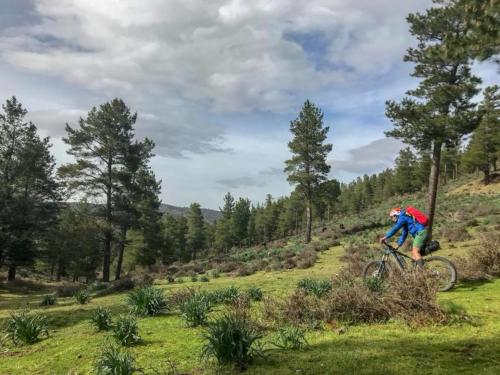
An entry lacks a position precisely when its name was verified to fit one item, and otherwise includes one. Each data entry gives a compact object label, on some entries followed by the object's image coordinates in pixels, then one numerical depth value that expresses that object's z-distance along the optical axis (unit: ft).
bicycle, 30.38
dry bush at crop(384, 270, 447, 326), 20.45
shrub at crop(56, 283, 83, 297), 67.21
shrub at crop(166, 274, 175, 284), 71.02
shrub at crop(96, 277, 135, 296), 59.78
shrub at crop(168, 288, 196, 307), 32.50
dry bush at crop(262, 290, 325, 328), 22.88
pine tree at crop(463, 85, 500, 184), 172.00
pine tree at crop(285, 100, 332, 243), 135.85
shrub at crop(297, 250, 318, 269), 72.69
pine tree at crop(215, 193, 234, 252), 291.79
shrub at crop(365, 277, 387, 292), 25.61
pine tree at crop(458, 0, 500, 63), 34.86
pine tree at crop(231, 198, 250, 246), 286.50
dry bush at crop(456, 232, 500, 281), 33.01
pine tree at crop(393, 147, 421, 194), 260.83
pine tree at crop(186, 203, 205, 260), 264.52
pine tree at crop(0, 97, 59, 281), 95.04
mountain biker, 30.48
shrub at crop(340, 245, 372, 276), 66.79
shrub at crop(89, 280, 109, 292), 65.75
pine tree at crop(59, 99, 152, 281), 98.58
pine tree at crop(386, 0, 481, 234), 71.41
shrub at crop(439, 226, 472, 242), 68.64
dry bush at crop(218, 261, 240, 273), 84.28
